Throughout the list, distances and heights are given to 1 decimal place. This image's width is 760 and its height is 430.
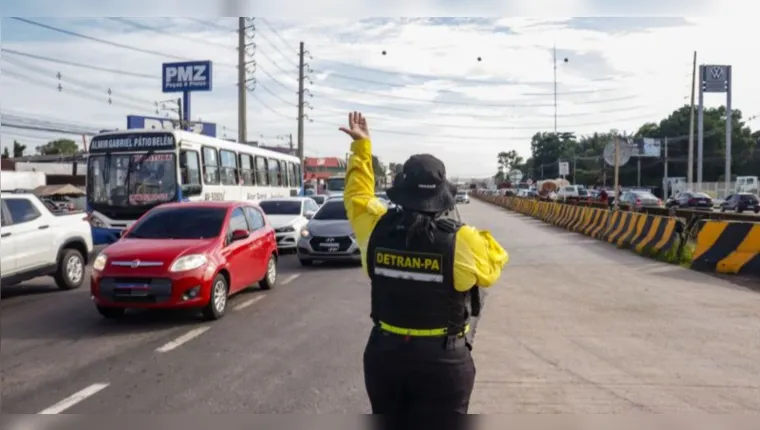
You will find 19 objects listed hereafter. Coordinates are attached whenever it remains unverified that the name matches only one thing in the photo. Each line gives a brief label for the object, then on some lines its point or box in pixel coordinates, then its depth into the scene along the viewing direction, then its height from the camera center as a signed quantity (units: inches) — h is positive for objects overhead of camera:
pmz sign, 1686.8 +245.5
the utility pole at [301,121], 1763.0 +145.4
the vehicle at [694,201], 1633.9 -63.3
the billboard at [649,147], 3233.3 +136.8
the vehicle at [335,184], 1731.1 -21.8
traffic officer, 125.2 -21.7
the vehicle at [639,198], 1629.2 -57.3
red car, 327.6 -43.4
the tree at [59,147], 3782.0 +164.5
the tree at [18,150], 3201.3 +123.5
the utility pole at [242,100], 1275.8 +142.9
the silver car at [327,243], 577.9 -57.5
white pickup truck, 403.2 -42.7
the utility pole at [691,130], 1807.6 +131.9
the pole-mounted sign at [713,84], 2026.1 +278.4
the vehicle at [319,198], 1154.0 -38.7
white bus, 686.5 +0.4
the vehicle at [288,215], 693.3 -41.9
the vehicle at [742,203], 1535.4 -62.4
